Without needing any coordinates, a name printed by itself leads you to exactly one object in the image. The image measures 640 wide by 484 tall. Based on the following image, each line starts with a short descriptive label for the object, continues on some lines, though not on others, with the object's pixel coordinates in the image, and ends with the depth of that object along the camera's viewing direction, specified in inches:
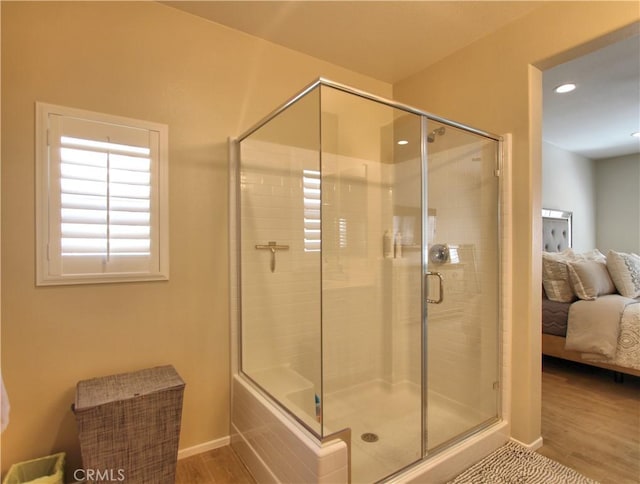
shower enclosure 80.6
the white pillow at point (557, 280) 128.0
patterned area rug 68.8
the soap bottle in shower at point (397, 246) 101.5
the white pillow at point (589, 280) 123.6
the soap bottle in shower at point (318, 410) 61.9
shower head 85.0
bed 111.6
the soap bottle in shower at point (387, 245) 103.2
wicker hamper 58.9
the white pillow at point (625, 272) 128.1
